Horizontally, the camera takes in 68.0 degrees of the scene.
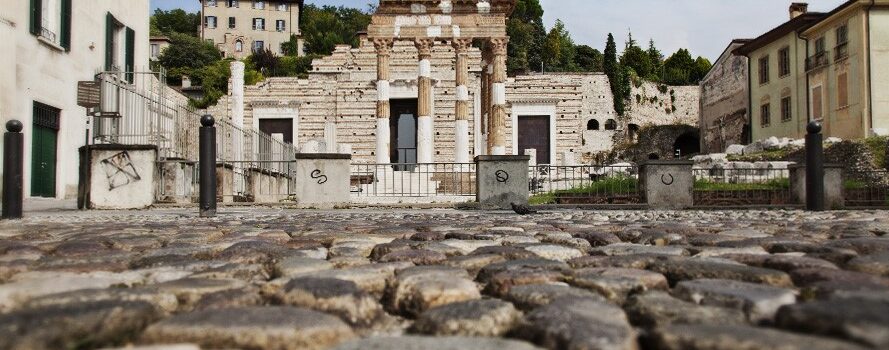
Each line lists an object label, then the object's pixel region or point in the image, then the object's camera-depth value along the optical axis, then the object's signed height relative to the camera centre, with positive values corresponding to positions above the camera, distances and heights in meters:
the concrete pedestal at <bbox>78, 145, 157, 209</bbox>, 12.00 +0.12
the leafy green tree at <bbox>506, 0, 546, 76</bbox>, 58.70 +13.86
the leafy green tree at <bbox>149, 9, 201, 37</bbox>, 75.38 +18.64
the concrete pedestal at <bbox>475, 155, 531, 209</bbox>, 12.86 +0.01
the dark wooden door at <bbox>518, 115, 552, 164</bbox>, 35.16 +2.55
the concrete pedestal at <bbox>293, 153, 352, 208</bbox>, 13.52 +0.06
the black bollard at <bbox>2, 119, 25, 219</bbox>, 7.82 +0.25
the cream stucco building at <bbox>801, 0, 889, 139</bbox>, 27.66 +4.95
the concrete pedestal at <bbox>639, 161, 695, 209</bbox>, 12.89 -0.04
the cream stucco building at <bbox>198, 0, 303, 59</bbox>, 71.00 +17.33
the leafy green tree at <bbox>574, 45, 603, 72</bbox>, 66.25 +12.72
